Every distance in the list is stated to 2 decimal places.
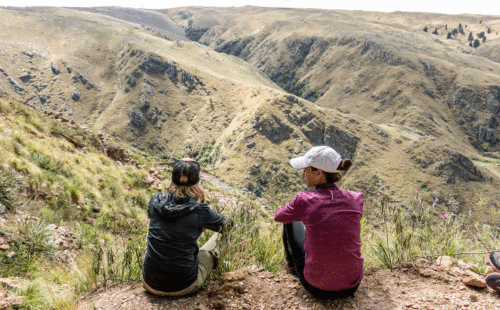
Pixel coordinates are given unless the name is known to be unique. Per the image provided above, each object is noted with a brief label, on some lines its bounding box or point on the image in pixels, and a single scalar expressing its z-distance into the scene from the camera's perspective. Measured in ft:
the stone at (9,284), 9.29
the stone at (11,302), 7.76
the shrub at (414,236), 10.70
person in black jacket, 8.41
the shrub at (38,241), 12.44
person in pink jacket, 7.75
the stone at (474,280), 8.34
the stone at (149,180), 31.93
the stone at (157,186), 31.76
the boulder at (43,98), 241.76
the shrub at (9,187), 14.35
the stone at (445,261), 10.02
